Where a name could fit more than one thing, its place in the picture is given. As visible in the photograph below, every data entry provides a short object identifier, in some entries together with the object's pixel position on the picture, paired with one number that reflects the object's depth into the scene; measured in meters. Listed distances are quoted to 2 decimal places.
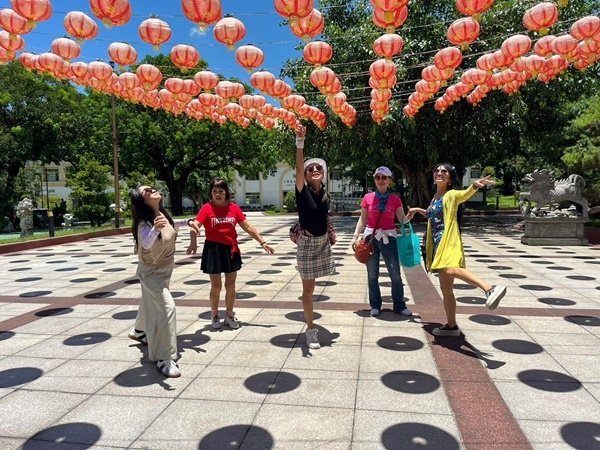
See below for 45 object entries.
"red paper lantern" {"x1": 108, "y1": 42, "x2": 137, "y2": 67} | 7.40
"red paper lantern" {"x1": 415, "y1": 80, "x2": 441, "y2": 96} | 8.54
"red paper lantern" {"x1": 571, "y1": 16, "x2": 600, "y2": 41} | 6.05
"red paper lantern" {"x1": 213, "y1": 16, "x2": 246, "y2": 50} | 6.29
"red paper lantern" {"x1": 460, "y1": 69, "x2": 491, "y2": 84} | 8.35
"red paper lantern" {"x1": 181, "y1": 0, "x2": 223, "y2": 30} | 5.46
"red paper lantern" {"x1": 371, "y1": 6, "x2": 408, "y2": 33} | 5.36
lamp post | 16.83
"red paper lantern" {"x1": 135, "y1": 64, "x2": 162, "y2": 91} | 8.46
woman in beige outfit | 3.40
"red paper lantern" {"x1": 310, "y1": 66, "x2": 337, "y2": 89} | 8.06
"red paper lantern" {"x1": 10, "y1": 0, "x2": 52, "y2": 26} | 5.45
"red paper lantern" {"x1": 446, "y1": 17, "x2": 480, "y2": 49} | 6.14
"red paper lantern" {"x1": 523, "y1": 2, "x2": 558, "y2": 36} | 5.83
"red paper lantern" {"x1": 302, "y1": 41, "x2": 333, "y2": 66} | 7.20
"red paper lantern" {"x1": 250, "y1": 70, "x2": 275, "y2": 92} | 8.66
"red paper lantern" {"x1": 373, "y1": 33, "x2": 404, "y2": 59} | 6.66
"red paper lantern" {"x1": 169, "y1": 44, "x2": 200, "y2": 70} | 7.36
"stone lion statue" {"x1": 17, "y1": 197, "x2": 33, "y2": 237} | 15.29
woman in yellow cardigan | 3.75
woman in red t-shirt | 4.30
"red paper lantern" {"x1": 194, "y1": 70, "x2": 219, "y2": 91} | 8.99
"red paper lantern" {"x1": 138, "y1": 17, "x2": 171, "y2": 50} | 6.49
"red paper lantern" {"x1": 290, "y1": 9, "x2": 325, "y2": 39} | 5.71
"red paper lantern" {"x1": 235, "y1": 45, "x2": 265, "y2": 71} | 7.29
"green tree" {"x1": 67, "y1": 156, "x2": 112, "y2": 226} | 18.34
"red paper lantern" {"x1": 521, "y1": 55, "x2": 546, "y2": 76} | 7.72
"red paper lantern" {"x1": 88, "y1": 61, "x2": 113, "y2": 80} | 8.09
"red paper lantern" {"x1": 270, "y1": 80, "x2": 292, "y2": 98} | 9.14
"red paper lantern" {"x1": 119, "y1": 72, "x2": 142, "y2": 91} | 8.88
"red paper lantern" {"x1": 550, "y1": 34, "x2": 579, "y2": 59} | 6.71
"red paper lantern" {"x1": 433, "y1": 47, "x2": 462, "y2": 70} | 7.43
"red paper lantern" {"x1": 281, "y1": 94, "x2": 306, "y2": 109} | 10.95
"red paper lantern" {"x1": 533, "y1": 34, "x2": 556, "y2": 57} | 6.92
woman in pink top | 4.75
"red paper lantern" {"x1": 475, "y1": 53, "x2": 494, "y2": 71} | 7.57
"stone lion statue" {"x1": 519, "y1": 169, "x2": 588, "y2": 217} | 11.83
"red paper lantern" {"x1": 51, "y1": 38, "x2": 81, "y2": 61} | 7.15
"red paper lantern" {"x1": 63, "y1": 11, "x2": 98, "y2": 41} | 6.21
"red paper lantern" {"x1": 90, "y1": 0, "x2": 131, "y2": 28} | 5.36
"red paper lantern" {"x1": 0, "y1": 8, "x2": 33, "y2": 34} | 5.66
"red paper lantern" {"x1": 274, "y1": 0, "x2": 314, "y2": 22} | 5.25
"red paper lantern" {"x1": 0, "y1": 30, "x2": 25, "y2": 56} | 6.19
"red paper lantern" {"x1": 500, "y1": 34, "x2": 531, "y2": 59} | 6.80
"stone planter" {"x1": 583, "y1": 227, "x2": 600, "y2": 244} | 11.95
